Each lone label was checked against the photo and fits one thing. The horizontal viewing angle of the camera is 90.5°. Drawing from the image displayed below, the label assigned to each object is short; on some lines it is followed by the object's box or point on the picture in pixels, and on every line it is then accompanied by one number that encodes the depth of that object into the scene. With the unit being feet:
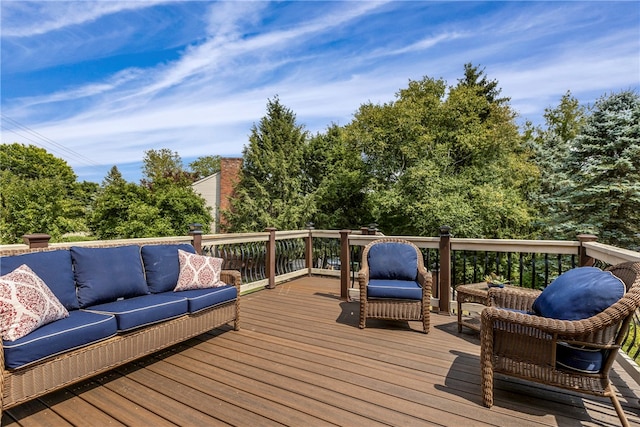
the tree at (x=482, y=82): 57.06
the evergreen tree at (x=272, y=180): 49.67
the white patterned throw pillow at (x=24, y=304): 6.38
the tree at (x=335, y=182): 49.55
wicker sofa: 6.39
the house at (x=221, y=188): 54.29
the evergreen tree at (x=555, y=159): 34.47
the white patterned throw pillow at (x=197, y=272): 10.80
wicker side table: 10.06
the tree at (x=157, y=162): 80.89
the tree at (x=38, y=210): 38.73
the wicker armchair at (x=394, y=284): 11.25
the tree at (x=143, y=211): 42.80
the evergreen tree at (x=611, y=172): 29.99
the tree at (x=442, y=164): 40.47
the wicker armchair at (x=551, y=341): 5.87
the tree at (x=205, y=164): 107.45
